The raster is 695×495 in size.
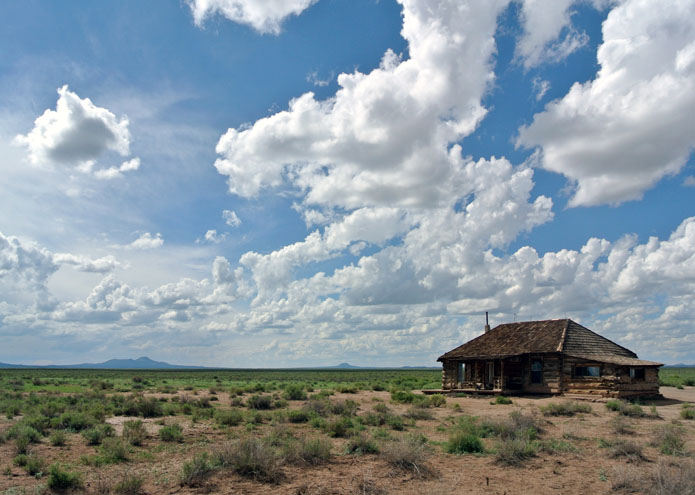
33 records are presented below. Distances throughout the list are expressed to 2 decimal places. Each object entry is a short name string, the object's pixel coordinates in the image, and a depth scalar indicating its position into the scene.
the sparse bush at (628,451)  11.76
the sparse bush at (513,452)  11.74
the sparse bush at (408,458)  11.08
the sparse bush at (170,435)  15.10
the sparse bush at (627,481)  9.50
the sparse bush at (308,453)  11.87
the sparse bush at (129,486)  9.38
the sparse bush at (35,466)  11.10
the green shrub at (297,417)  19.23
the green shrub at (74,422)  16.80
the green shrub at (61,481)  9.73
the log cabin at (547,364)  26.91
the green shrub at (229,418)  18.34
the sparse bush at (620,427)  15.54
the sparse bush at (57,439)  13.99
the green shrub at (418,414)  19.86
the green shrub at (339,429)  15.78
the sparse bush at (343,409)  20.45
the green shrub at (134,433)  14.34
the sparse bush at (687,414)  19.49
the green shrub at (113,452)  12.07
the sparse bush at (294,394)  29.55
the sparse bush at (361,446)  12.91
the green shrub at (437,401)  25.24
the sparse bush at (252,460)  10.62
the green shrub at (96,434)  14.62
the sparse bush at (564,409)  20.48
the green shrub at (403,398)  26.91
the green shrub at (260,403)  24.34
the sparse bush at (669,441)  12.43
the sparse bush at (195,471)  10.15
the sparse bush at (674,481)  8.50
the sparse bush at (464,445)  13.06
